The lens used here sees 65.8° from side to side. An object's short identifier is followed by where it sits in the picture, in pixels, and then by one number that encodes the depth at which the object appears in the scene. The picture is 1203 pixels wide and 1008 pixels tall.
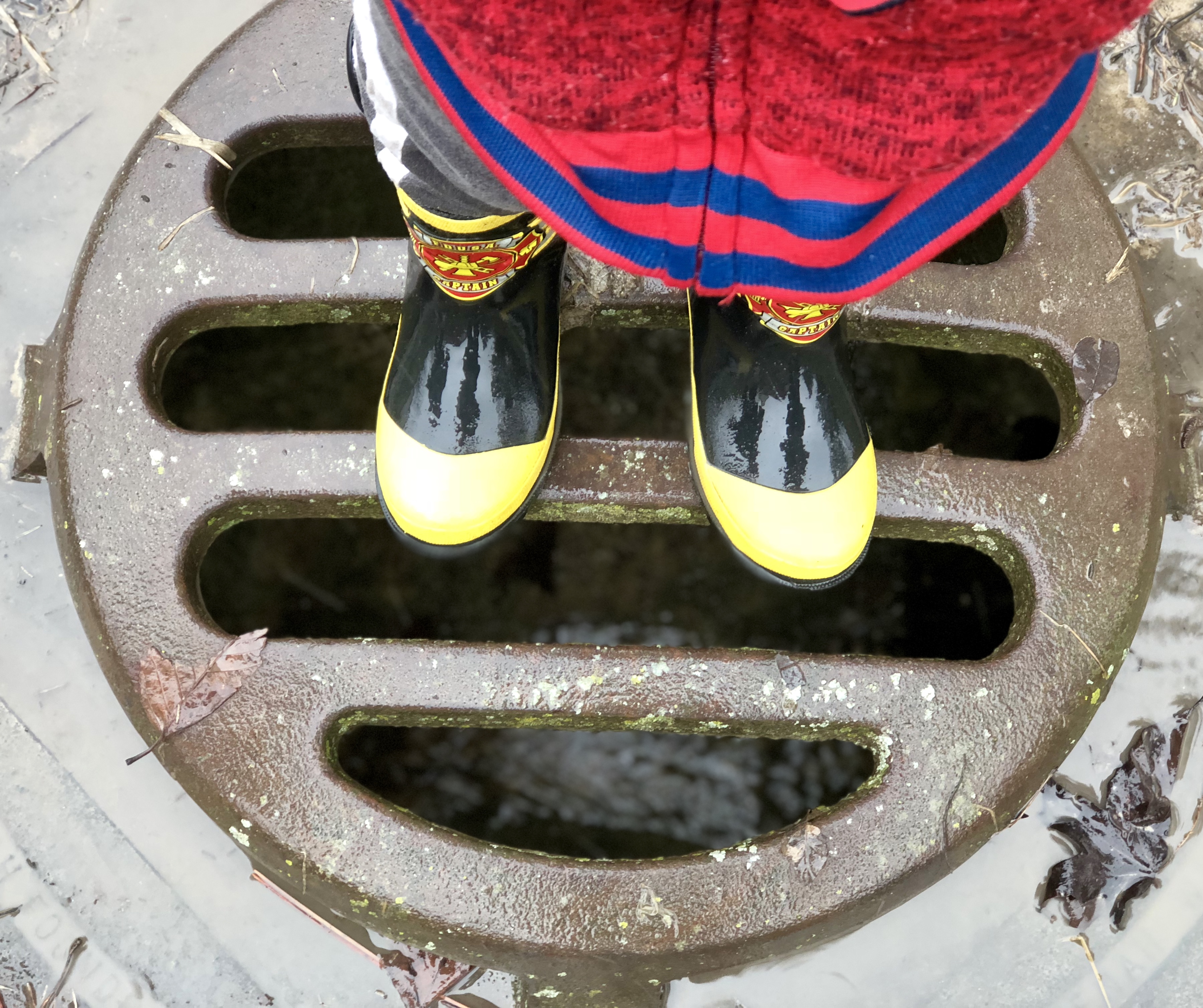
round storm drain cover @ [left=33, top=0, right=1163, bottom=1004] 1.04
